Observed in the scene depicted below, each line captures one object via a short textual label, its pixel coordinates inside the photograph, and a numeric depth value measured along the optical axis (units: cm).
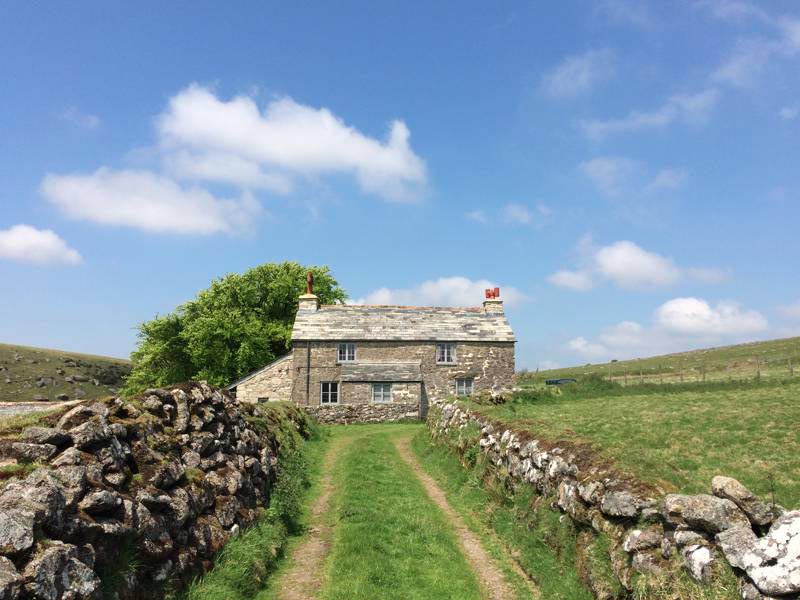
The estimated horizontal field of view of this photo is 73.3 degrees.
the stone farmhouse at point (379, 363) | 3688
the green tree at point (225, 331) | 4300
